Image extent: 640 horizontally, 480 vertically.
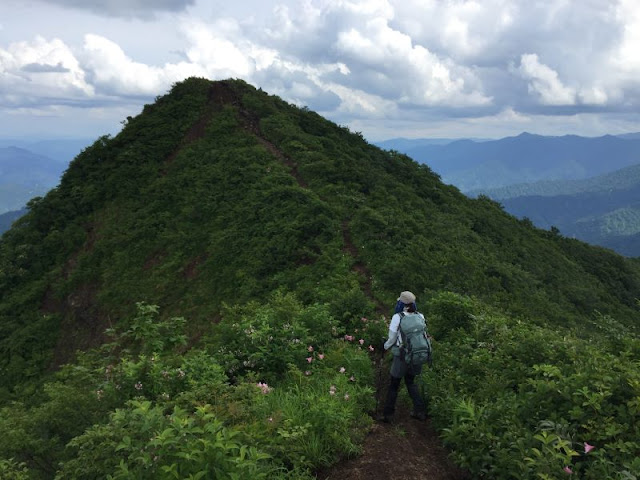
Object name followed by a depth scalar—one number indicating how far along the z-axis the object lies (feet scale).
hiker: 22.93
